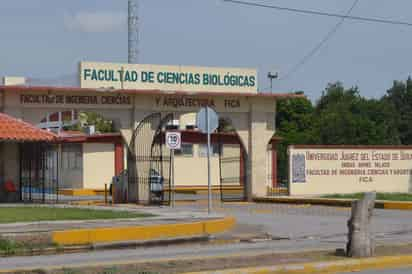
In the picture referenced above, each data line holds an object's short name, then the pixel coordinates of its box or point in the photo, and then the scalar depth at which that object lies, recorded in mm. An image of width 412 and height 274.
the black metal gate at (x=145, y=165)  33156
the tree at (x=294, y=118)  72875
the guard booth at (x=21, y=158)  28766
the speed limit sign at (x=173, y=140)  28000
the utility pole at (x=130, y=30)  63228
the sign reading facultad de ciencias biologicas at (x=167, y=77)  33188
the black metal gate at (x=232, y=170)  37219
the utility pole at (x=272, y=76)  48075
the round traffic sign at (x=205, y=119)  24469
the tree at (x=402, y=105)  76000
